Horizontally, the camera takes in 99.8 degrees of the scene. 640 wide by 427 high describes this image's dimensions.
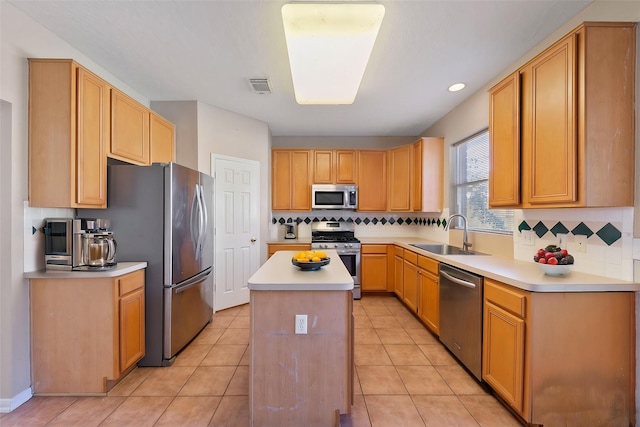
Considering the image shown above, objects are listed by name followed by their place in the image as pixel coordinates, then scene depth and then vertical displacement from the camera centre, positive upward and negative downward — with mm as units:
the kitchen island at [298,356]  1578 -850
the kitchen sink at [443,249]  3088 -456
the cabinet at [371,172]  4566 +680
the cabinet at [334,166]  4547 +773
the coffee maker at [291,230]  4645 -322
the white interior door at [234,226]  3553 -205
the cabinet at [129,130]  2303 +754
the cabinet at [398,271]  3820 -868
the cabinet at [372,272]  4195 -931
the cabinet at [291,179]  4520 +549
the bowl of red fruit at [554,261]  1696 -309
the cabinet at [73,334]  1925 -889
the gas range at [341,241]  4090 -458
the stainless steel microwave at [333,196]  4441 +264
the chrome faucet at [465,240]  3066 -314
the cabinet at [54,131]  1906 +566
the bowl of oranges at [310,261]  1873 -346
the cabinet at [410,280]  3303 -882
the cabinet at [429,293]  2752 -875
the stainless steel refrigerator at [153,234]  2316 -198
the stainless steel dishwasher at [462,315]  2062 -868
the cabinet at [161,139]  2832 +806
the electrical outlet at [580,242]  1860 -203
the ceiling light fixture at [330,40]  1624 +1141
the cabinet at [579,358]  1560 -847
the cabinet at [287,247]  4117 -539
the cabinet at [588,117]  1598 +595
